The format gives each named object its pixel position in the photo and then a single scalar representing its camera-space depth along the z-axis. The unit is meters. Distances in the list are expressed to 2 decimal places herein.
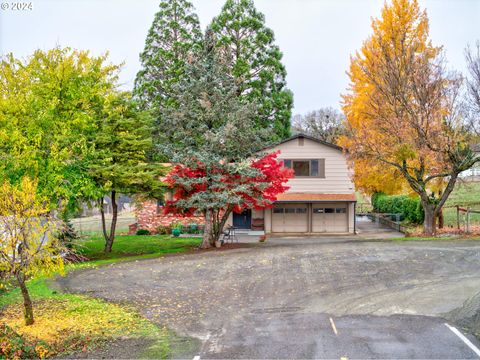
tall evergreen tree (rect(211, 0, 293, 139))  40.00
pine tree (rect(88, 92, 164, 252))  21.94
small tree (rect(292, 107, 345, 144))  67.56
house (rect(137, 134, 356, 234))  30.66
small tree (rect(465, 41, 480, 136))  22.75
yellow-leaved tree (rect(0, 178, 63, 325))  10.52
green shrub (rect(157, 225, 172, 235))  33.33
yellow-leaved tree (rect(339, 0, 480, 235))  23.94
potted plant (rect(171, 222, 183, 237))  31.59
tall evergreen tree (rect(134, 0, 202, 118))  41.41
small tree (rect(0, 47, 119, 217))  18.95
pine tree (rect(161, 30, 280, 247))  21.67
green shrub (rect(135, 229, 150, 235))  33.41
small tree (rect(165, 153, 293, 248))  21.58
